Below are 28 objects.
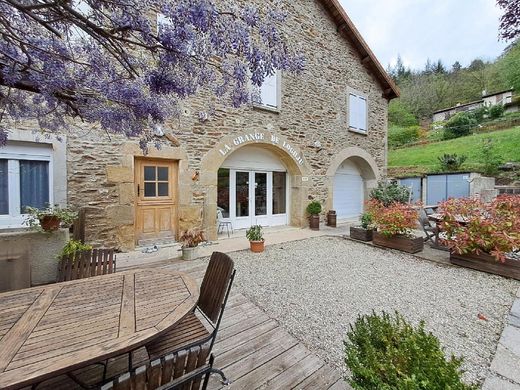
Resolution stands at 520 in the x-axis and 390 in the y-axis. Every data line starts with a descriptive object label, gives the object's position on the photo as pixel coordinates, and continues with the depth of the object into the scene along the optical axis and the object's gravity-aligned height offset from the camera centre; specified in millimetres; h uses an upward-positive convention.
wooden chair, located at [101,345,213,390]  891 -737
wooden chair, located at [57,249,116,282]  2494 -763
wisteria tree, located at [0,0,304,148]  1849 +1245
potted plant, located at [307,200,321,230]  7371 -650
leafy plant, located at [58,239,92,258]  3182 -748
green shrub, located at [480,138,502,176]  10492 +1555
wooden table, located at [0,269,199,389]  1024 -708
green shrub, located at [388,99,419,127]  23438 +7477
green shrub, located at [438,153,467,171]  10711 +1387
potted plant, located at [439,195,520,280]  3721 -648
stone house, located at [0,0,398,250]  4439 +846
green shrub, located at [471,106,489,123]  19422 +6483
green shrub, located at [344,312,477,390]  1096 -852
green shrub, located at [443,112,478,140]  17859 +4994
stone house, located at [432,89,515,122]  24047 +9185
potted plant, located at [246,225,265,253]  5066 -1014
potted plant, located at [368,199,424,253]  4973 -733
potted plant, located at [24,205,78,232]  3123 -336
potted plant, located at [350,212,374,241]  5926 -923
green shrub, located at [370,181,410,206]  8406 -38
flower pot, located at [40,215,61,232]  3117 -381
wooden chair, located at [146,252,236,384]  1590 -883
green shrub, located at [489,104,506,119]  18906 +6436
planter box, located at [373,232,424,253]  4980 -1077
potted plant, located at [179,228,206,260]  4504 -952
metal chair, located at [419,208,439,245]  5250 -674
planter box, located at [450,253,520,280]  3729 -1179
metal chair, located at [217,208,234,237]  6434 -827
